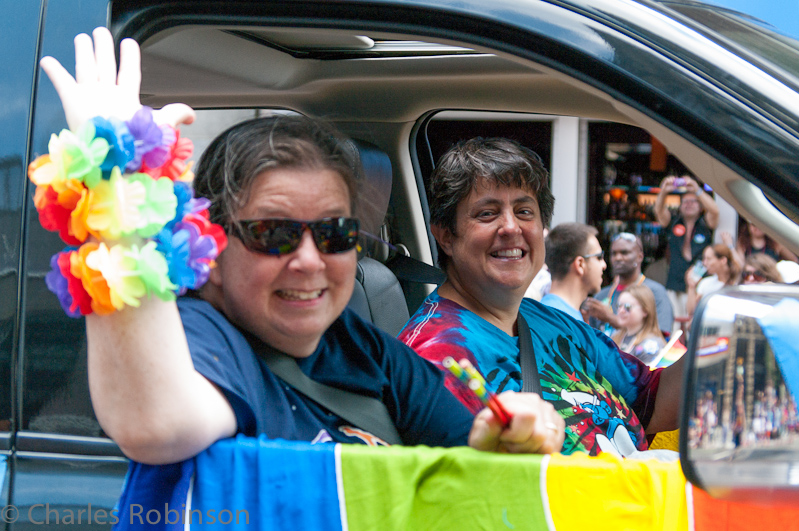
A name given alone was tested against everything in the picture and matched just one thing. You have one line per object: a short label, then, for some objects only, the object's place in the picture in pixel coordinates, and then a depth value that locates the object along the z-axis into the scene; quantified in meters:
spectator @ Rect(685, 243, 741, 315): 4.98
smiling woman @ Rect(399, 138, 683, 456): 1.85
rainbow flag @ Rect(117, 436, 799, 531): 1.08
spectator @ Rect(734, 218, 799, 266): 4.77
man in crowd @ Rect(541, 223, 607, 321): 3.52
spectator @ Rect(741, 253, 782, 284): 4.53
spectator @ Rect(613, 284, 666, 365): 4.10
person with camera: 6.20
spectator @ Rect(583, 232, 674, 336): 4.86
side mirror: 0.88
